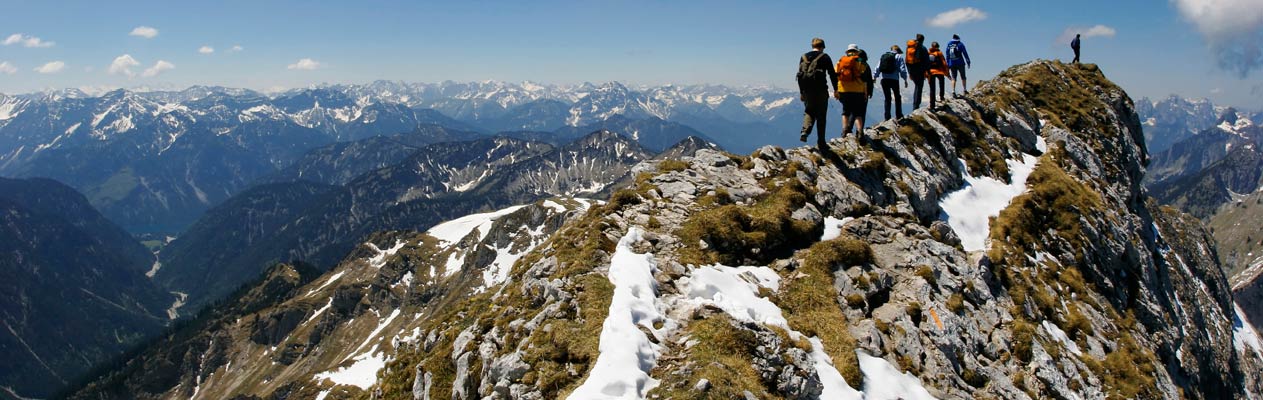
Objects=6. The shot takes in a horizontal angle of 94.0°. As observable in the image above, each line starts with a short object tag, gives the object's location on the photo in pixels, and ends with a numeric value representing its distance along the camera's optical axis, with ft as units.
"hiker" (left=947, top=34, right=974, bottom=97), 141.28
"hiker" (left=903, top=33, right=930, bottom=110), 122.21
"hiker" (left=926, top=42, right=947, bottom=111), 132.46
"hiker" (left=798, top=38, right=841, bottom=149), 79.66
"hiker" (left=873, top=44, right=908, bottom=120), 105.50
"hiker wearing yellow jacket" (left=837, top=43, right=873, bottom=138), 87.15
